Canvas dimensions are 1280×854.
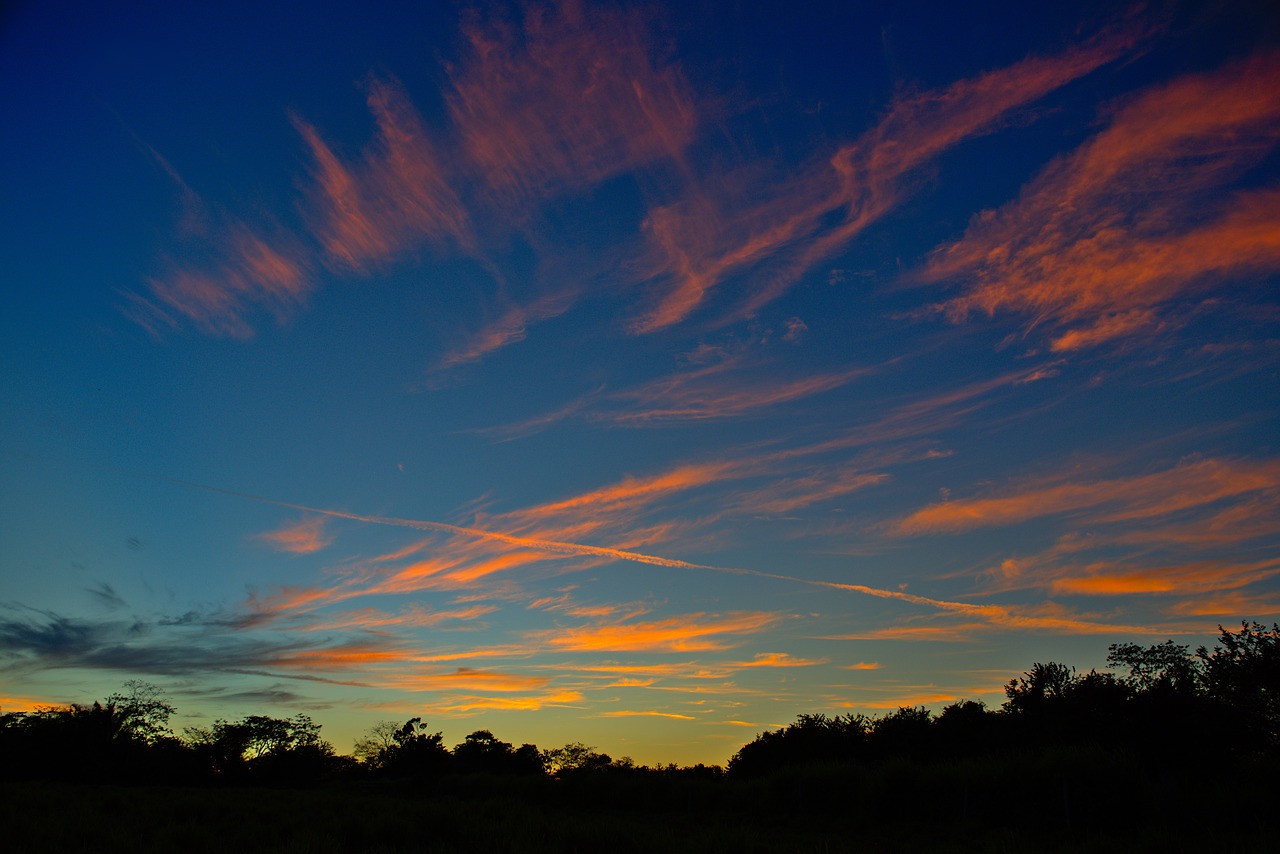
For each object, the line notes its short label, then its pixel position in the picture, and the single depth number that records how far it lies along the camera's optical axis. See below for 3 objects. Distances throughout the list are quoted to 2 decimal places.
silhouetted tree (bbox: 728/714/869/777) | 43.44
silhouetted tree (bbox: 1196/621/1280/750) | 31.39
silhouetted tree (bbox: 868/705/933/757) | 40.44
